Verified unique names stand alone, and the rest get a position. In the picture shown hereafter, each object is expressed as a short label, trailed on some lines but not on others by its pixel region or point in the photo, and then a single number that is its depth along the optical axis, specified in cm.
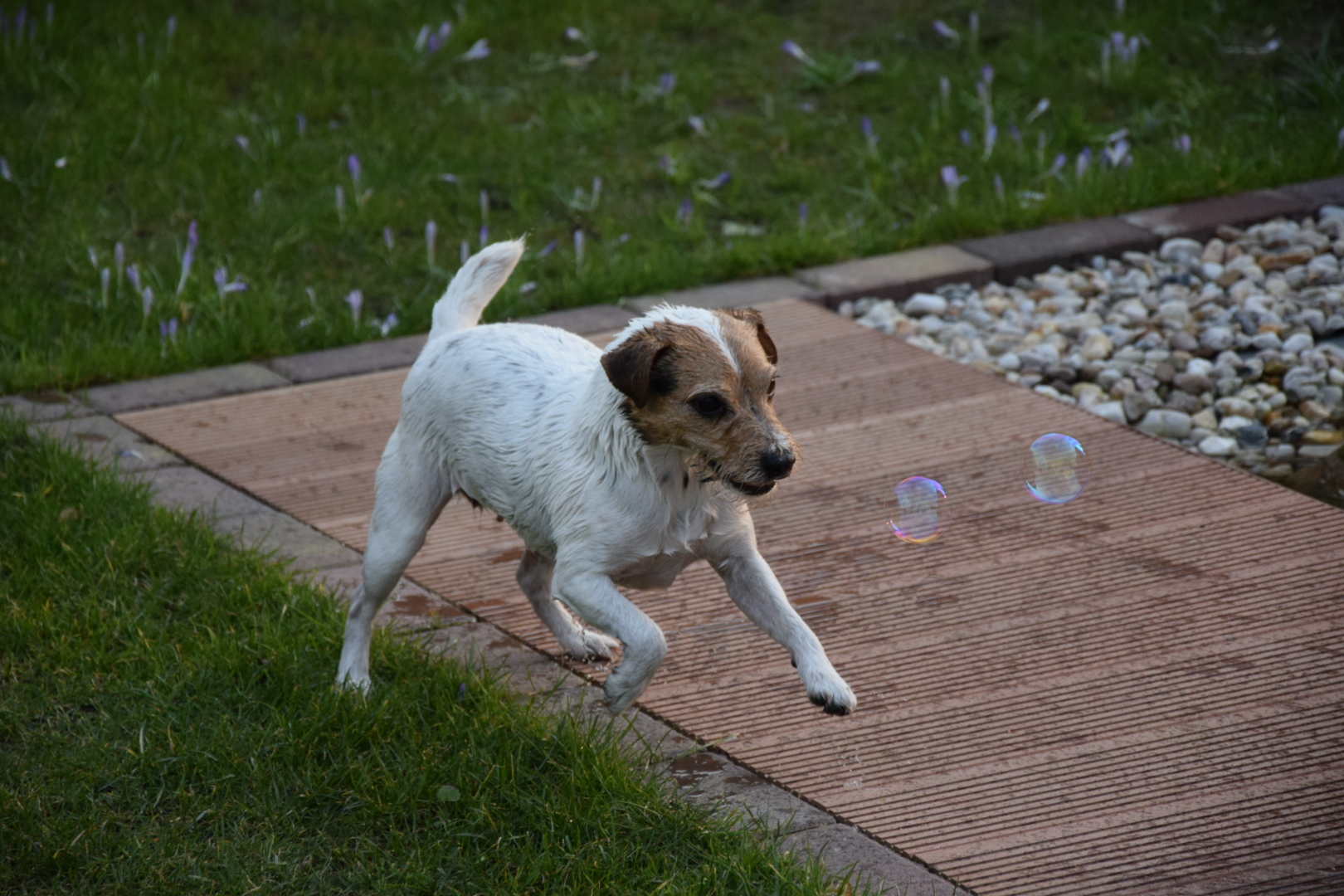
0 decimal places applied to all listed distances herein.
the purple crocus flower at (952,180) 1521
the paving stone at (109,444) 1114
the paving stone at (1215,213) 1499
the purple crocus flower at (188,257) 1336
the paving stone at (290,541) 991
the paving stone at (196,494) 1059
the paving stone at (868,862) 652
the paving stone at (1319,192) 1515
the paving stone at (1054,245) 1480
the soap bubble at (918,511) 884
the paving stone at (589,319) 1361
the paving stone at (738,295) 1407
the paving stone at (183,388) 1243
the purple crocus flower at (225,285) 1332
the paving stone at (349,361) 1316
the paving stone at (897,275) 1448
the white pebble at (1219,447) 1137
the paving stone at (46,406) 1187
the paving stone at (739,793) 707
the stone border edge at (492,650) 686
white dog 673
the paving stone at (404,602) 920
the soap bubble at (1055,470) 962
